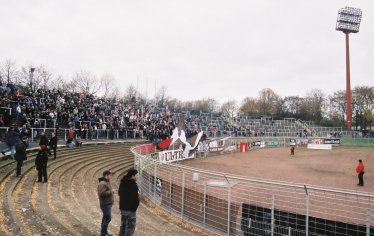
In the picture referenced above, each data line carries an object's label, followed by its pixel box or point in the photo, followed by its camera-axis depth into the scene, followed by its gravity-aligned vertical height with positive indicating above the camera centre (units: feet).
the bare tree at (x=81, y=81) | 273.75 +33.92
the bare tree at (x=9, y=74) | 236.10 +33.65
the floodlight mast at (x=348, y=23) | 283.18 +89.59
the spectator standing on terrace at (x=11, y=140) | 53.78 -3.29
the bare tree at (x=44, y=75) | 243.40 +34.02
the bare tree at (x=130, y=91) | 340.33 +33.09
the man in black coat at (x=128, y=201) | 24.53 -5.91
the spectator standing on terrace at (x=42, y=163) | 44.37 -5.71
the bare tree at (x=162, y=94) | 390.73 +35.05
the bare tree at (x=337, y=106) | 365.40 +22.62
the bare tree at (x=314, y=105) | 363.50 +23.62
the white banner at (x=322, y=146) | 181.88 -11.24
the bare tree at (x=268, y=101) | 402.85 +30.98
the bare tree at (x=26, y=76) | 236.63 +32.42
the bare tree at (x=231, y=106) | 492.54 +27.51
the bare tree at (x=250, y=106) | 440.04 +25.41
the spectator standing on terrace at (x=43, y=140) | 54.26 -3.20
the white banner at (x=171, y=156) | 83.27 -8.92
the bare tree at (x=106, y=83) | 296.05 +35.19
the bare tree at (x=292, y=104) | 403.93 +27.57
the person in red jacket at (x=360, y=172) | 70.52 -9.81
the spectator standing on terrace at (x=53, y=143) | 61.46 -4.15
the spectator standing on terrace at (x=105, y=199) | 26.71 -6.35
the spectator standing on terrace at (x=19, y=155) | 44.90 -4.84
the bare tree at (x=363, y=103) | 337.52 +24.51
